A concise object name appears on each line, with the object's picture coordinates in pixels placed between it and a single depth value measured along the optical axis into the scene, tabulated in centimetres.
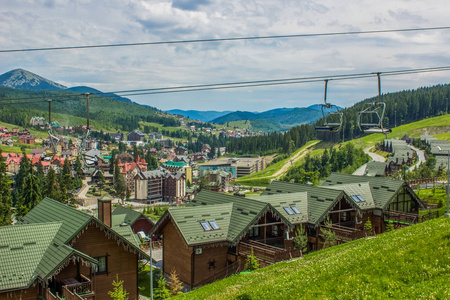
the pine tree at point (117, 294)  2284
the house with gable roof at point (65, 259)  2373
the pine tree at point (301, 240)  3491
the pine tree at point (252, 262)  3071
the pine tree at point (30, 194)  8475
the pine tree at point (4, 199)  6800
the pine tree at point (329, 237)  3534
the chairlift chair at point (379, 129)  1879
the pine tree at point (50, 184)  9275
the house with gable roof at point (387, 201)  4266
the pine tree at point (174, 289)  2782
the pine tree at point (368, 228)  3886
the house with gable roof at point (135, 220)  5825
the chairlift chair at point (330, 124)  2032
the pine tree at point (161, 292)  2730
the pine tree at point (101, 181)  17742
